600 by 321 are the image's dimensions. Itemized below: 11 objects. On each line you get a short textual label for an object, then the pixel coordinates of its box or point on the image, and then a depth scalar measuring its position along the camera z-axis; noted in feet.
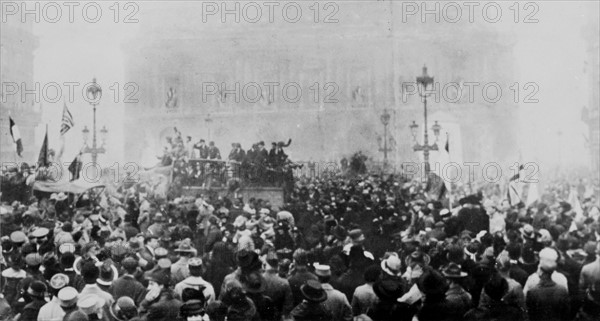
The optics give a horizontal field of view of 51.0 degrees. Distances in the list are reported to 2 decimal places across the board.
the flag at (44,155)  43.42
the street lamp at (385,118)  94.48
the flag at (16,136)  40.95
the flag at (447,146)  51.24
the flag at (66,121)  47.67
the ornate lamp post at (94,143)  53.98
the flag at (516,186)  44.92
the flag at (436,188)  46.60
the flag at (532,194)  45.03
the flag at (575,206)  42.88
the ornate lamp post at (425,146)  53.93
